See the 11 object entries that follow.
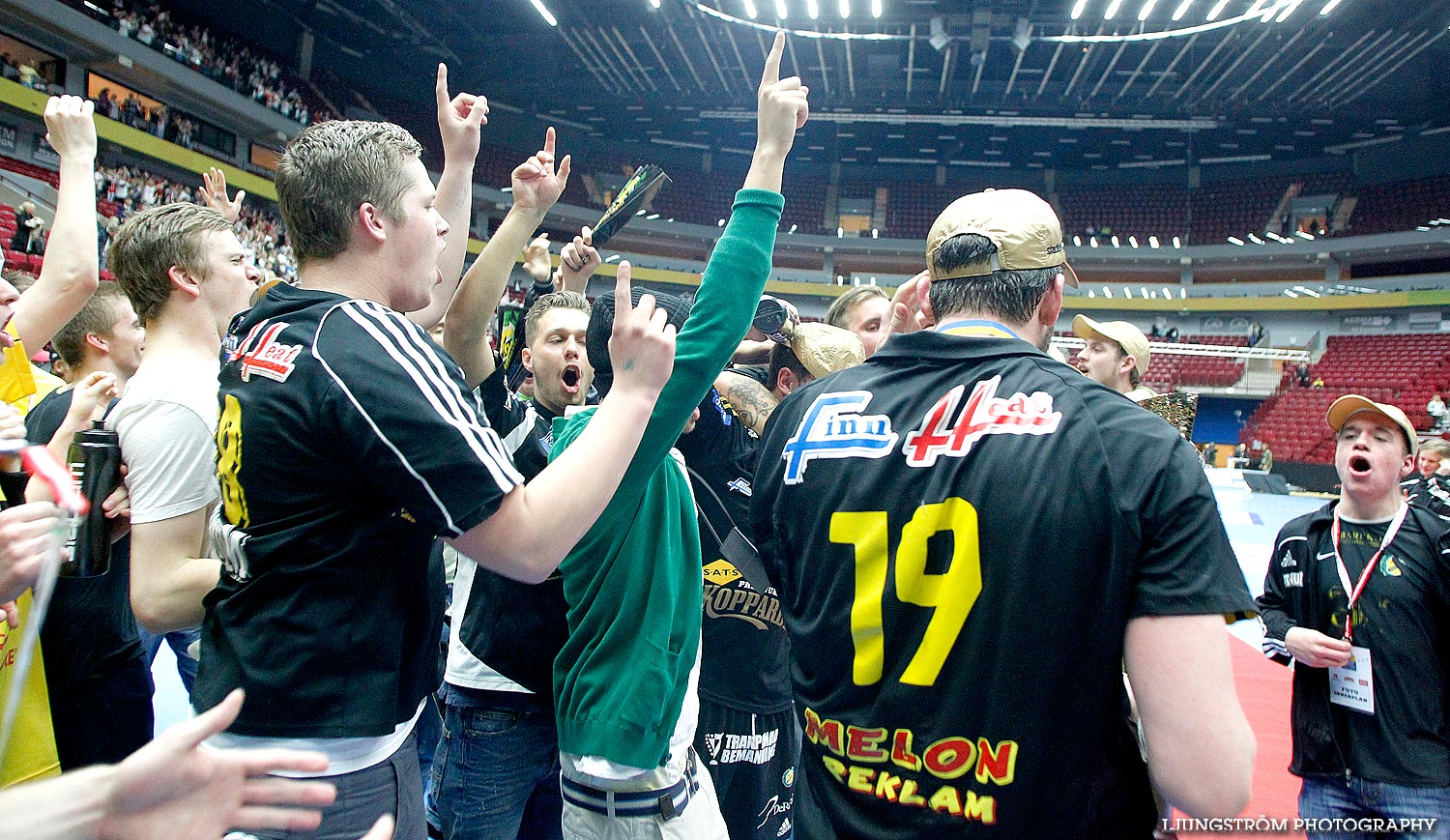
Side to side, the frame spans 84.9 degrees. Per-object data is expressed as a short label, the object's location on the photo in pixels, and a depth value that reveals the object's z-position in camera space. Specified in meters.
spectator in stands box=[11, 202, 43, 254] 12.51
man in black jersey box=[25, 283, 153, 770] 2.06
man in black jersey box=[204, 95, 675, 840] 1.18
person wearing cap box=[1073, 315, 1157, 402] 3.86
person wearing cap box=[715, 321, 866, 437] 2.40
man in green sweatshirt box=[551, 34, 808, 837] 1.47
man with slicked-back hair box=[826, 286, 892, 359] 3.01
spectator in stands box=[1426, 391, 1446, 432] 19.03
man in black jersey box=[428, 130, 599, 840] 1.94
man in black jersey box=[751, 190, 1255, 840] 1.14
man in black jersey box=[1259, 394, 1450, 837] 2.54
